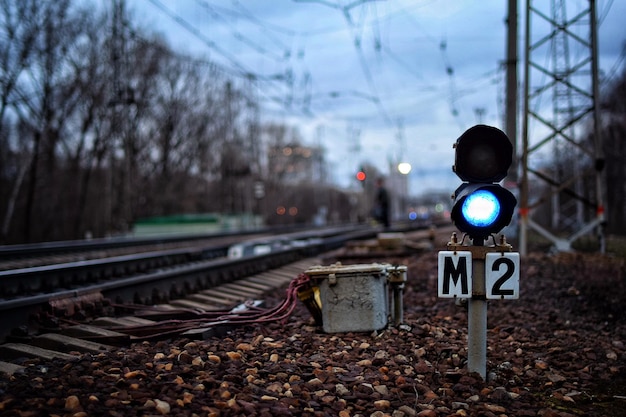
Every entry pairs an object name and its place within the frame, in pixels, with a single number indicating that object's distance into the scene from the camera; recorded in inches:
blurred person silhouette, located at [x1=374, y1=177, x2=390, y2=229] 827.9
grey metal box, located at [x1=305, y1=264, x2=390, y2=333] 226.5
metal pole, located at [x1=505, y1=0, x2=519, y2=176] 479.2
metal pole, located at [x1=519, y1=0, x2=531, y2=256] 512.9
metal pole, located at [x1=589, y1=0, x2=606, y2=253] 529.7
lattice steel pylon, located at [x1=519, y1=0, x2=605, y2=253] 518.6
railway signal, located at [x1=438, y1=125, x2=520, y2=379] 175.6
